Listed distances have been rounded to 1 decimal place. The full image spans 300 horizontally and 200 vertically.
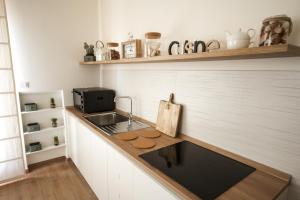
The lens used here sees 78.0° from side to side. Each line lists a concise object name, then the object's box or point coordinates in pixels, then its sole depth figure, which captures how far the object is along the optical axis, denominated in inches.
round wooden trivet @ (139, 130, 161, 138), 65.3
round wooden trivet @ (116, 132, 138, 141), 62.8
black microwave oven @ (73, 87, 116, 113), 95.3
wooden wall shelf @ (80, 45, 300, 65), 31.4
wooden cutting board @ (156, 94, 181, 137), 64.6
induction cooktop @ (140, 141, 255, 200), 38.3
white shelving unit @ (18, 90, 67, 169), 101.7
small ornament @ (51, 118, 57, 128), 109.5
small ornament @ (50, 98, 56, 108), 107.6
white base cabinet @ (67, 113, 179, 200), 46.0
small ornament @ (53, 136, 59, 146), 111.1
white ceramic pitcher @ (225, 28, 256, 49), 38.8
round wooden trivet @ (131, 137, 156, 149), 56.6
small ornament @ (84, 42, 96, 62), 105.5
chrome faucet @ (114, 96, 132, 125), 83.3
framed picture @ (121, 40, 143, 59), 73.4
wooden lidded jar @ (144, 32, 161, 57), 63.9
